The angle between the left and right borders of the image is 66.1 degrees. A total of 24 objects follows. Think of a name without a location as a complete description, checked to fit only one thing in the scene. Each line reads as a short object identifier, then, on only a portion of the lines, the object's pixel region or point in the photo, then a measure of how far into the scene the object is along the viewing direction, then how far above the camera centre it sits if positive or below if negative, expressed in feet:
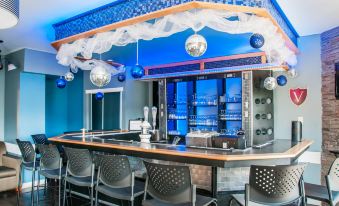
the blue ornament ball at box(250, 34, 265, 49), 10.16 +2.58
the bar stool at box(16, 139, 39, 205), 12.01 -2.32
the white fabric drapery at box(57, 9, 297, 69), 9.05 +2.97
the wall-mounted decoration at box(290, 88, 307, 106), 15.97 +0.68
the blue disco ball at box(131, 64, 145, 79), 14.11 +1.91
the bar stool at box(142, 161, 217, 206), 6.79 -2.13
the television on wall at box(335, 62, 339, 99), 14.20 +1.43
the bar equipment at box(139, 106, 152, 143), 12.55 -1.34
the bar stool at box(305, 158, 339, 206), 8.00 -2.60
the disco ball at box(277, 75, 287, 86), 15.83 +1.59
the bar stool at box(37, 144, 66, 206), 10.61 -2.32
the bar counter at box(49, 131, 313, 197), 7.90 -1.64
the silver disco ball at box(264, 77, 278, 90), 14.62 +1.31
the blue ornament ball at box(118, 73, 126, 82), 19.56 +2.19
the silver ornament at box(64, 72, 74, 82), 15.98 +1.81
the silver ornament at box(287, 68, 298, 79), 15.50 +2.02
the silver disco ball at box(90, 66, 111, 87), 12.91 +1.51
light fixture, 4.75 +1.81
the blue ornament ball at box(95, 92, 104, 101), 21.43 +0.92
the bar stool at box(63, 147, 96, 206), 9.52 -2.20
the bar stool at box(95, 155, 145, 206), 8.13 -2.29
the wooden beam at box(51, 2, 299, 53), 8.40 +3.28
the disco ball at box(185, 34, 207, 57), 8.82 +2.09
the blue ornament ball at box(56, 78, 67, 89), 17.26 +1.56
